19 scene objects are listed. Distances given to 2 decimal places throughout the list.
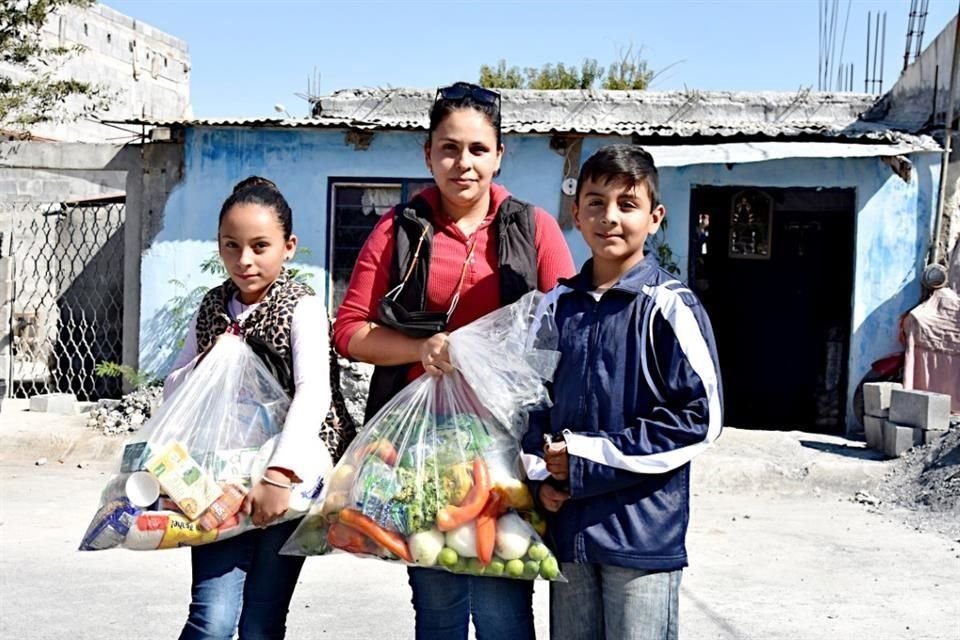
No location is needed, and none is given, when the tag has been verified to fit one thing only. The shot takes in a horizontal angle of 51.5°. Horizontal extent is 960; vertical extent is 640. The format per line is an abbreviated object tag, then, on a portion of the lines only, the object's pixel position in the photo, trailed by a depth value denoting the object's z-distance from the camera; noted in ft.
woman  7.43
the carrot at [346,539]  7.08
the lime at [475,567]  6.86
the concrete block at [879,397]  25.53
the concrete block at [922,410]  23.45
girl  7.47
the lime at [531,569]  6.82
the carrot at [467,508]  6.81
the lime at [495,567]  6.84
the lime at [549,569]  6.81
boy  6.79
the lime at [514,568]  6.82
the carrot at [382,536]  6.90
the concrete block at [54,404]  28.76
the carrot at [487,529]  6.81
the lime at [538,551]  6.84
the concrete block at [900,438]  23.71
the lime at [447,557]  6.83
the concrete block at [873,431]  25.18
